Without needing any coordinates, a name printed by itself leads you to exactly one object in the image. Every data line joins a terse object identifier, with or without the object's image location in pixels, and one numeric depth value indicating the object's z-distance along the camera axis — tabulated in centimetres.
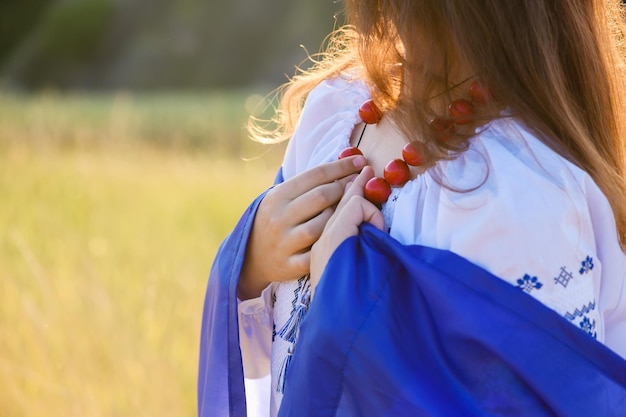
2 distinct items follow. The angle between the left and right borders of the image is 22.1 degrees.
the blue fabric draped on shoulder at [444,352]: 119
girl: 119
